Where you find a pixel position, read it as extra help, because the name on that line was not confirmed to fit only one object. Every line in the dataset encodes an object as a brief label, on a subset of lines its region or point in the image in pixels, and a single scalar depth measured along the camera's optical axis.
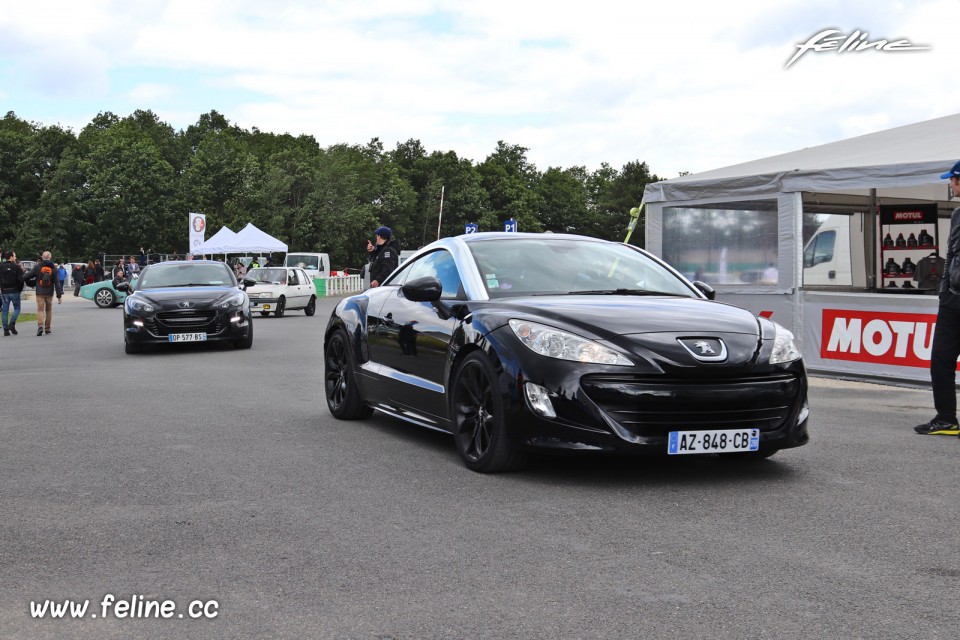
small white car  31.73
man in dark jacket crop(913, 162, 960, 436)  8.27
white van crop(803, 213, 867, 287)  17.11
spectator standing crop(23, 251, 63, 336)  23.73
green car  40.03
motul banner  12.52
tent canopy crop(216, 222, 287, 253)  46.19
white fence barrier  51.53
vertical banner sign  47.19
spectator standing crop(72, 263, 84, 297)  61.03
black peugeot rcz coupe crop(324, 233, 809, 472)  5.93
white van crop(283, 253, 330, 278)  54.16
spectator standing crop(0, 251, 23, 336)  24.19
